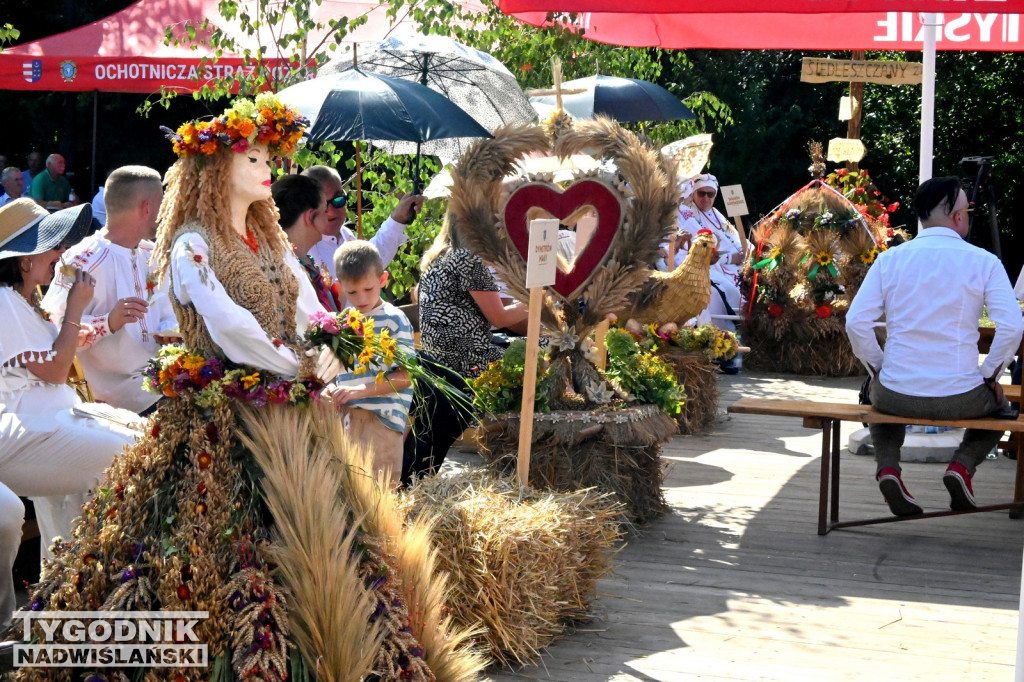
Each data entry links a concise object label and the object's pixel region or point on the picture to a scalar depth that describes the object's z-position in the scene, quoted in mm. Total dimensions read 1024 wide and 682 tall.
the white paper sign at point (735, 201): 9938
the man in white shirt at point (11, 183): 12062
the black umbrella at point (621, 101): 8891
